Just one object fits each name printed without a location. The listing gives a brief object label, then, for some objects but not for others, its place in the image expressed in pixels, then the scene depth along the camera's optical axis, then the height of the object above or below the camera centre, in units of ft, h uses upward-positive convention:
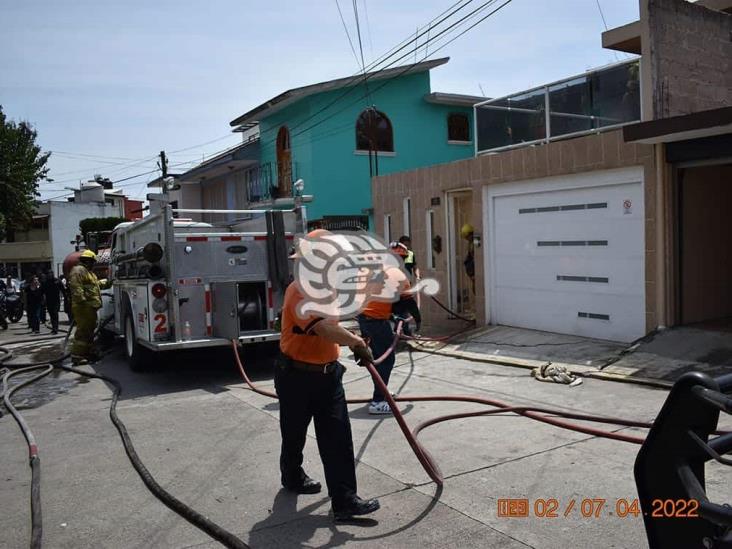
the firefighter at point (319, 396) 13.73 -3.44
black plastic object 6.73 -2.61
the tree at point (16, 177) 82.79 +9.19
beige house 28.66 +1.60
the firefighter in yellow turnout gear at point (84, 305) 36.68 -3.25
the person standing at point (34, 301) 56.49 -4.46
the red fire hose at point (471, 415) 15.08 -5.37
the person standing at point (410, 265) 36.46 -1.86
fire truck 28.96 -1.85
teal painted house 70.44 +11.05
